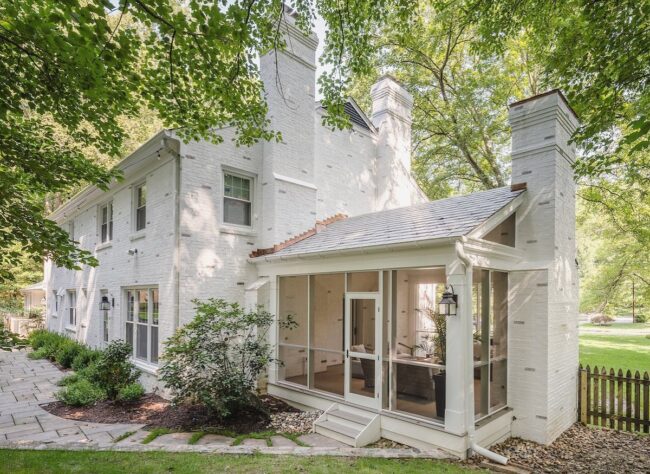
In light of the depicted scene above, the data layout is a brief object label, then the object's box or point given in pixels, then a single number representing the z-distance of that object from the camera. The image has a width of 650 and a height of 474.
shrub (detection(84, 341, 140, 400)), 8.84
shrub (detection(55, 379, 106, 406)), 8.47
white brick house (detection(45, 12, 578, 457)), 6.96
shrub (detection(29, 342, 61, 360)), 14.33
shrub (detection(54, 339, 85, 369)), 12.64
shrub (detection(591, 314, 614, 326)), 36.48
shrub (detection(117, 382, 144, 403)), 8.65
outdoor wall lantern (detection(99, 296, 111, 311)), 10.94
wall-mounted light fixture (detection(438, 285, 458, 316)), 6.16
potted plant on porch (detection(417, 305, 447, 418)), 6.70
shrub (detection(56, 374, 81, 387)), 10.10
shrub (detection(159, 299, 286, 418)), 7.48
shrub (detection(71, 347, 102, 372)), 11.55
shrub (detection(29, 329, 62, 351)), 15.25
